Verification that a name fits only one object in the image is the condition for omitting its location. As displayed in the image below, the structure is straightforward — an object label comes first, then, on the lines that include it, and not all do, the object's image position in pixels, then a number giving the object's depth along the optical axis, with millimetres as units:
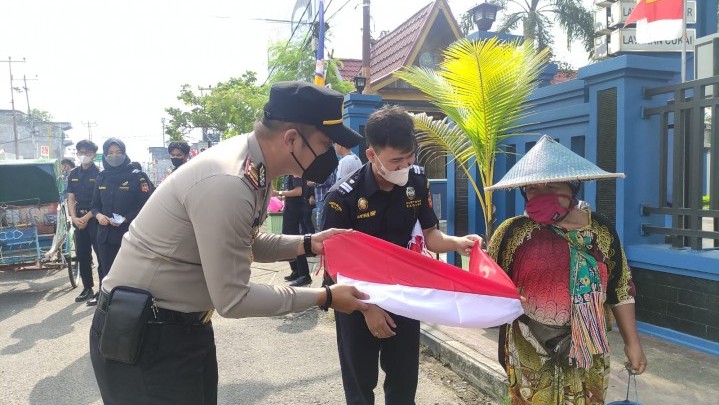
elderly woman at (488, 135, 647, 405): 2230
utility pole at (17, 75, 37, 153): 51828
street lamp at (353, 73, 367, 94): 9945
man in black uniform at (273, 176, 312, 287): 6996
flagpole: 4725
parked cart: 7445
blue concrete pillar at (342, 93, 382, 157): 8664
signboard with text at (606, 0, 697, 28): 6809
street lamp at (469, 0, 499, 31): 6105
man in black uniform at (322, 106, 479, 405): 2551
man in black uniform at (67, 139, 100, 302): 6875
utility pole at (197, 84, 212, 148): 33316
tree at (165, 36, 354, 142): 14359
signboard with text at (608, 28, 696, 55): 6027
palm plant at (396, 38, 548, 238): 4676
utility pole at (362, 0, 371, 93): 13133
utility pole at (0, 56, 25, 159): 49969
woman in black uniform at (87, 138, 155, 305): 6039
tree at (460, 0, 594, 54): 20391
